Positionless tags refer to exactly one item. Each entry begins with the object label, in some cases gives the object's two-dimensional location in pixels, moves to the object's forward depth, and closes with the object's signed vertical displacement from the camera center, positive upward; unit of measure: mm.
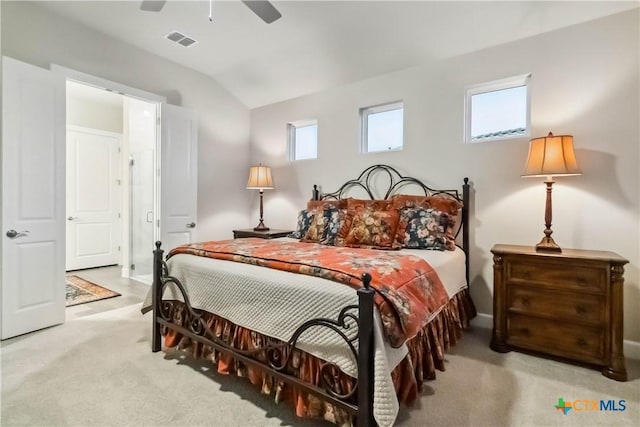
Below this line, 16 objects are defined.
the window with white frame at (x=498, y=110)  2881 +993
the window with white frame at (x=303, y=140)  4387 +1022
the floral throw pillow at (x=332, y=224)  2998 -149
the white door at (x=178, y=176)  3744 +404
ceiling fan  2061 +1383
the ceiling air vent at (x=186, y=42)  3421 +1889
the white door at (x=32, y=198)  2594 +79
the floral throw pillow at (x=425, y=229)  2674 -172
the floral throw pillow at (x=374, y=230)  2756 -187
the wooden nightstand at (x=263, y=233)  3871 -325
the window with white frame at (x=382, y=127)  3577 +1001
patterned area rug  3646 -1091
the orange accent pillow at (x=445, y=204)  2822 +56
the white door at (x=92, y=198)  5156 +158
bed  1365 -550
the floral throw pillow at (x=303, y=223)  3322 -153
